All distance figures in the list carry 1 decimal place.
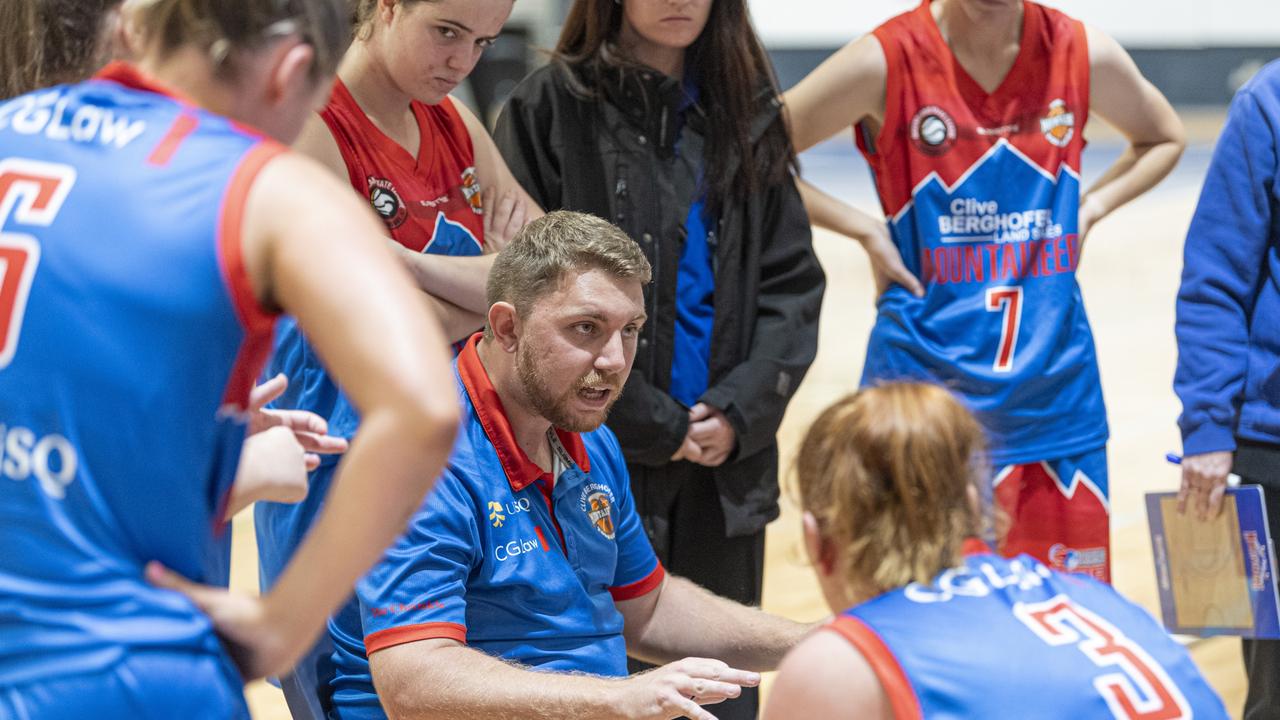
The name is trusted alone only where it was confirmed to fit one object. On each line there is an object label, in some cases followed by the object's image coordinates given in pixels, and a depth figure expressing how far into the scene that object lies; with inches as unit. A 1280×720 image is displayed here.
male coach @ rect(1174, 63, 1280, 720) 228.4
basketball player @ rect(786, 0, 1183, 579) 242.7
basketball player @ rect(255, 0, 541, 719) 196.1
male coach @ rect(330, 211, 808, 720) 154.5
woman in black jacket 229.9
